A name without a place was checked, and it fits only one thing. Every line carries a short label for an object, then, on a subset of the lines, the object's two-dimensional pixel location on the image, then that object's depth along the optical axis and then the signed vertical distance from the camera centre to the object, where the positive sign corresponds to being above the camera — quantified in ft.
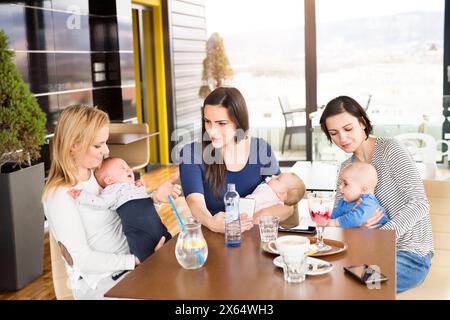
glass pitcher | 6.05 -1.62
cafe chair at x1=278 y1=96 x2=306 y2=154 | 26.18 -1.81
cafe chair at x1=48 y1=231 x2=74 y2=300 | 7.93 -2.49
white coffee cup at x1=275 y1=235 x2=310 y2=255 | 5.62 -1.56
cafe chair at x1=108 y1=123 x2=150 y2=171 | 20.77 -2.25
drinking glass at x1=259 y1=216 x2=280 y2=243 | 6.99 -1.68
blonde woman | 7.23 -1.56
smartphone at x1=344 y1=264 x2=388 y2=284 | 5.57 -1.81
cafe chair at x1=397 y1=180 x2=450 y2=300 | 8.69 -2.13
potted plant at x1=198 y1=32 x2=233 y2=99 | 26.94 +0.69
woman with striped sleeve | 7.80 -1.44
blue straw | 6.07 -1.69
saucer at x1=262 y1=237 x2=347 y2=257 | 6.44 -1.83
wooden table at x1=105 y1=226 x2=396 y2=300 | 5.42 -1.86
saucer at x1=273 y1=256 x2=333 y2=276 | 5.79 -1.82
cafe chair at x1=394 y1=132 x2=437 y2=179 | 21.17 -2.58
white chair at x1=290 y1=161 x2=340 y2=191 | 12.95 -2.33
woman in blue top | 8.54 -1.14
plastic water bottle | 6.93 -1.65
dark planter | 12.34 -2.84
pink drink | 6.75 -1.53
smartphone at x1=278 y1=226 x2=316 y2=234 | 7.45 -1.84
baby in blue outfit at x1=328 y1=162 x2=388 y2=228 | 7.64 -1.51
